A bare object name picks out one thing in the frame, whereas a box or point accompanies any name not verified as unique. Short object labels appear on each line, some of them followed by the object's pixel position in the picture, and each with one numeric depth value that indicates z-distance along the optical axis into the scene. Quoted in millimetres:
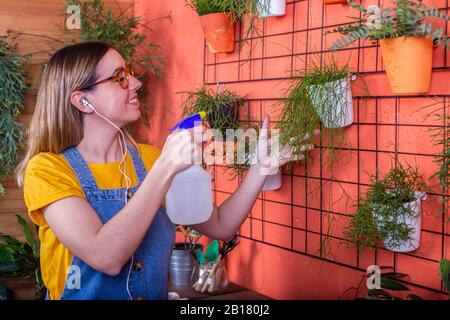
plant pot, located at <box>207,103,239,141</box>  1937
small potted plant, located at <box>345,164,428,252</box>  1452
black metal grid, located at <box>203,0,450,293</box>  1481
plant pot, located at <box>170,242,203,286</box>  2174
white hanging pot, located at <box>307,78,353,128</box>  1568
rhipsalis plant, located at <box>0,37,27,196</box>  2410
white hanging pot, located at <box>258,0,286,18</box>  1760
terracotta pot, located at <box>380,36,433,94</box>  1357
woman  1395
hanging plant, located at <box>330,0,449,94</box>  1327
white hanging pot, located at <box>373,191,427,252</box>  1448
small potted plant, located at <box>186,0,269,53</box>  1921
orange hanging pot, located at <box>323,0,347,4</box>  1620
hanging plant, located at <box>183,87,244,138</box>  1938
